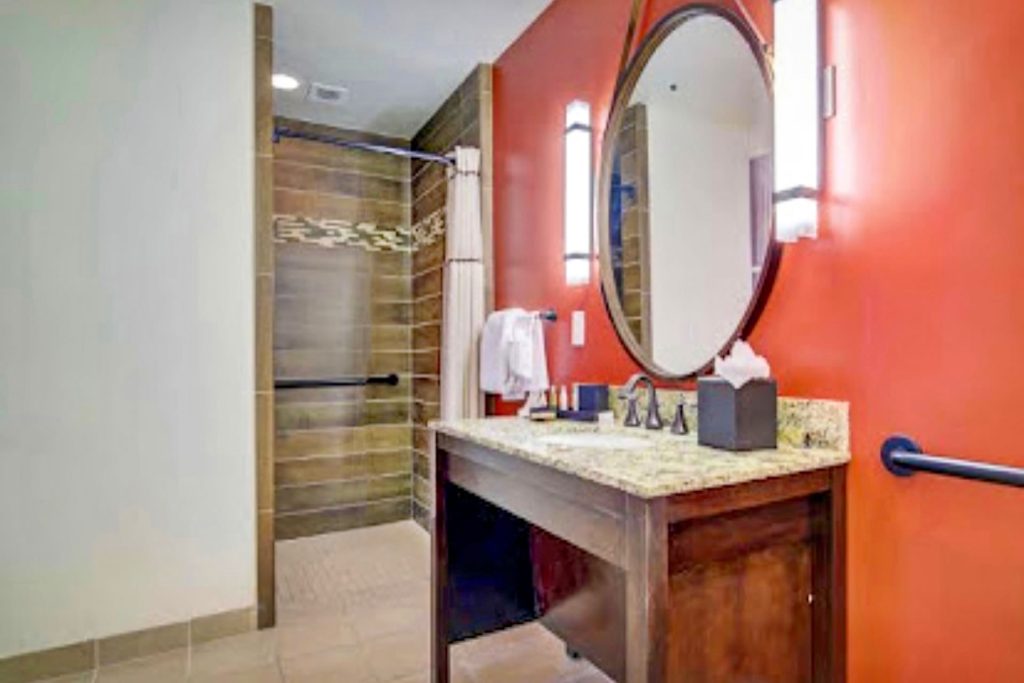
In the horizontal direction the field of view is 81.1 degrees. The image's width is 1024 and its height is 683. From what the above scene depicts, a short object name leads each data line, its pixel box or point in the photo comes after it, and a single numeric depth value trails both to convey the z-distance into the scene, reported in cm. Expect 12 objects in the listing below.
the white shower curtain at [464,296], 282
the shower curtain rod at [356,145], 268
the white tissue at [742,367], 133
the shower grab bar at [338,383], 347
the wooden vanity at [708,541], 106
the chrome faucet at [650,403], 172
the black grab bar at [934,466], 100
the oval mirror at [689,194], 156
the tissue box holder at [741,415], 132
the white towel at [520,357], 240
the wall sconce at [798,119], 134
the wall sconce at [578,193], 217
